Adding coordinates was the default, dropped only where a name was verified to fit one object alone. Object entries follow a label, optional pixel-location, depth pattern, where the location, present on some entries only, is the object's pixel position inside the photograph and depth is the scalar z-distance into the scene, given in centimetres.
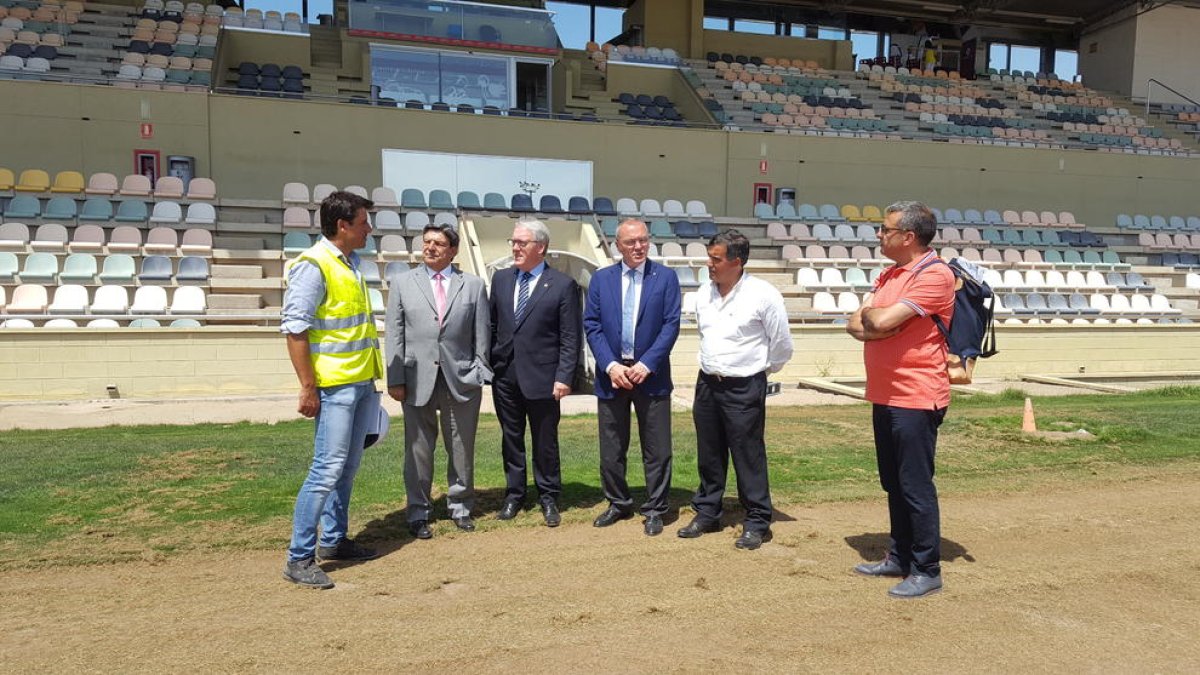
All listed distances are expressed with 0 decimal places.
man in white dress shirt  514
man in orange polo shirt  430
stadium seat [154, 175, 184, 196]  1706
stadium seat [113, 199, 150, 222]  1577
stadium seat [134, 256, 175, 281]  1409
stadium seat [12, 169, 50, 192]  1684
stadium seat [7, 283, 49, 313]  1274
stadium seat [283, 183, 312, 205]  1780
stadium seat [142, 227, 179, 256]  1502
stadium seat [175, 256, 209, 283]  1432
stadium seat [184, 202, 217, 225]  1619
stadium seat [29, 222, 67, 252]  1452
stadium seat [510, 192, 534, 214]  1920
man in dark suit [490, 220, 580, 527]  545
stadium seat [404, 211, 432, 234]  1705
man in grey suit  524
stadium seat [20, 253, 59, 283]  1352
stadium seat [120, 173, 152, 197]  1695
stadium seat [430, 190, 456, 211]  1831
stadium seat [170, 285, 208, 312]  1338
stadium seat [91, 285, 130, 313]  1306
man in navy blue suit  541
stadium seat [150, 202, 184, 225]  1608
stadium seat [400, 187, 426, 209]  1870
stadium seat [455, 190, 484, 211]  1909
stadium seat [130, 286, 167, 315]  1320
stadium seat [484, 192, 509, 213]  1892
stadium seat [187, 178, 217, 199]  1722
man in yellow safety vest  434
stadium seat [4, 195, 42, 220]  1530
